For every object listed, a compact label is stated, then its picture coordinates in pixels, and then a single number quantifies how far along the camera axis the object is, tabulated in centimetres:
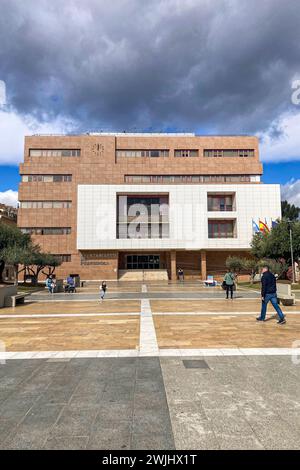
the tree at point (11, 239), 3284
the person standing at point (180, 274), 4922
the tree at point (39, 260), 3132
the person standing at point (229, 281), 1736
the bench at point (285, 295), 1429
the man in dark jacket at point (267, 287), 953
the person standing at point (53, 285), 2389
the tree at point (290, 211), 6562
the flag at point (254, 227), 5050
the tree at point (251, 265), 3420
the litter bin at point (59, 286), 2568
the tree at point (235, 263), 3659
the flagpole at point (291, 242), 2972
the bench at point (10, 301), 1527
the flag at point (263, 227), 5022
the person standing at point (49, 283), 2411
